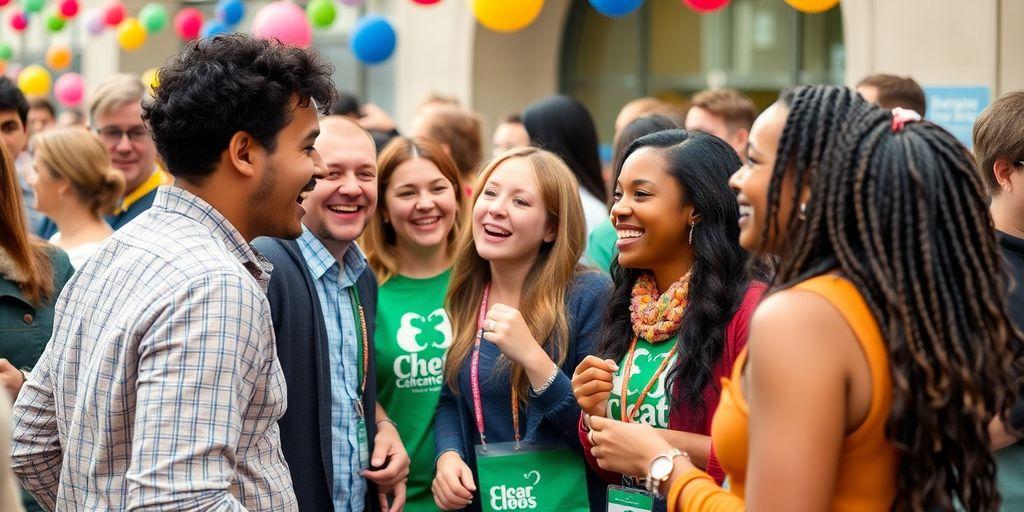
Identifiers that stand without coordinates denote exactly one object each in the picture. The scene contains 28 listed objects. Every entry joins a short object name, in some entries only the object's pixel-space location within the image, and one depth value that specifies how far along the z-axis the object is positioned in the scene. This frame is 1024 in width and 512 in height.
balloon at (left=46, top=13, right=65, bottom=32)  10.22
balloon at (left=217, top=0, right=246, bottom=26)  9.44
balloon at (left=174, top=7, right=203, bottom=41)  9.82
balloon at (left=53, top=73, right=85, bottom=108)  10.62
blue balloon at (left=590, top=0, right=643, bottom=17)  6.83
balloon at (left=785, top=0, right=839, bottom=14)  6.33
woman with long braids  1.83
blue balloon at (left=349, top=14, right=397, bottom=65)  8.67
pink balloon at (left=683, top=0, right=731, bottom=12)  6.88
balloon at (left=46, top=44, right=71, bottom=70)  10.88
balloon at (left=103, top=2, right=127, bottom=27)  10.14
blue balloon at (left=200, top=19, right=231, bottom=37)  9.18
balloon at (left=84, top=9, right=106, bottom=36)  10.61
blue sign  7.36
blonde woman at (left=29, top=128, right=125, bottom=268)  4.75
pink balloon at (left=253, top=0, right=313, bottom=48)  8.08
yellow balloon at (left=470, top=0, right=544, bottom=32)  6.96
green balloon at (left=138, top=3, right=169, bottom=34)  10.31
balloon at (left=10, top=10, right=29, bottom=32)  10.82
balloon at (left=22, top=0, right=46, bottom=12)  10.20
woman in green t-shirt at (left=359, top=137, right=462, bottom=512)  3.80
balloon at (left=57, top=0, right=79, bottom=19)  9.42
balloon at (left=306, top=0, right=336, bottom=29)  9.31
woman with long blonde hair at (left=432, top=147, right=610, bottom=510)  3.25
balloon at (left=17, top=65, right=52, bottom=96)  10.33
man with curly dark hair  1.98
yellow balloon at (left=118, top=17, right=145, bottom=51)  9.88
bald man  3.00
